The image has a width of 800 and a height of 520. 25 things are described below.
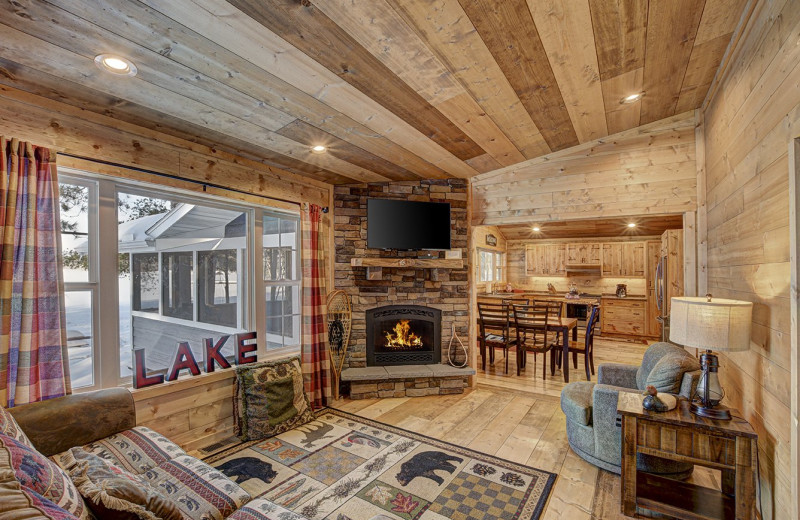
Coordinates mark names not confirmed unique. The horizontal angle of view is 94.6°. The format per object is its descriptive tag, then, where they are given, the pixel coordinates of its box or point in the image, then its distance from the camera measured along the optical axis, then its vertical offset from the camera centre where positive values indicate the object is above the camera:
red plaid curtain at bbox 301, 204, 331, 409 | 3.81 -0.52
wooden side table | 1.93 -1.12
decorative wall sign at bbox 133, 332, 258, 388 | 2.65 -0.81
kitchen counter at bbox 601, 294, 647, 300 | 7.23 -0.81
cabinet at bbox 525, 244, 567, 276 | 8.44 -0.05
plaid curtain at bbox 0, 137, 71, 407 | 2.05 -0.10
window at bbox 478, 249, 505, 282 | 8.13 -0.19
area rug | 2.26 -1.52
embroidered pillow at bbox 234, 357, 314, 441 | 3.16 -1.24
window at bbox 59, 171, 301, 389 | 2.52 -0.11
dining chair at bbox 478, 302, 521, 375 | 4.94 -0.94
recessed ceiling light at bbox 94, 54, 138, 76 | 1.85 +1.02
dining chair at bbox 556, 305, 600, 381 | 4.69 -1.20
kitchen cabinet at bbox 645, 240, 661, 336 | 7.05 -0.63
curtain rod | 2.46 +0.65
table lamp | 1.92 -0.41
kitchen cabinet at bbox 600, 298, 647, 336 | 7.18 -1.20
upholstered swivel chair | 2.49 -1.12
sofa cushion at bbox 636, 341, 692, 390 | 2.85 -0.81
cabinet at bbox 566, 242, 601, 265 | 8.05 +0.06
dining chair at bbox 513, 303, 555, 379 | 4.77 -0.93
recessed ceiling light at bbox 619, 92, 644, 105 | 2.92 +1.27
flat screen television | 4.17 +0.38
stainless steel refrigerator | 4.54 -0.21
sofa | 1.06 -0.89
